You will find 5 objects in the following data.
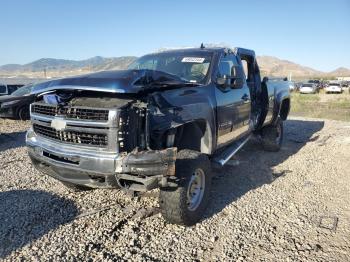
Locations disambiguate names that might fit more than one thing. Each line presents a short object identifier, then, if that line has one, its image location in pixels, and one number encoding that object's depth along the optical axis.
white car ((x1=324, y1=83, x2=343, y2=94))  41.04
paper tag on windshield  5.49
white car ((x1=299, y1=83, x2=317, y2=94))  41.12
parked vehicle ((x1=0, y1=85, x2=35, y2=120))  12.55
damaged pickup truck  3.60
